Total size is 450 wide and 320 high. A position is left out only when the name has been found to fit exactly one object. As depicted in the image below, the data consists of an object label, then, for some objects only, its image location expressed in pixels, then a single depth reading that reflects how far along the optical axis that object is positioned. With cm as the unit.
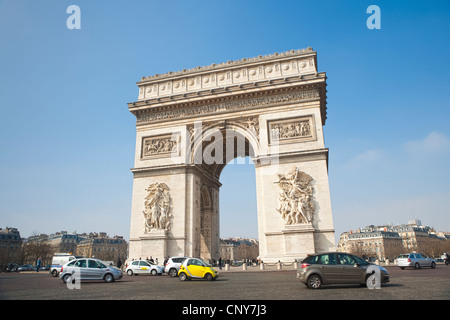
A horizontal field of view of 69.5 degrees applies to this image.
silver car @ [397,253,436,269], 1949
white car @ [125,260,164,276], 1961
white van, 2184
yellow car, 1441
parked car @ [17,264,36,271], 4008
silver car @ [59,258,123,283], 1384
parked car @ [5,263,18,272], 3795
